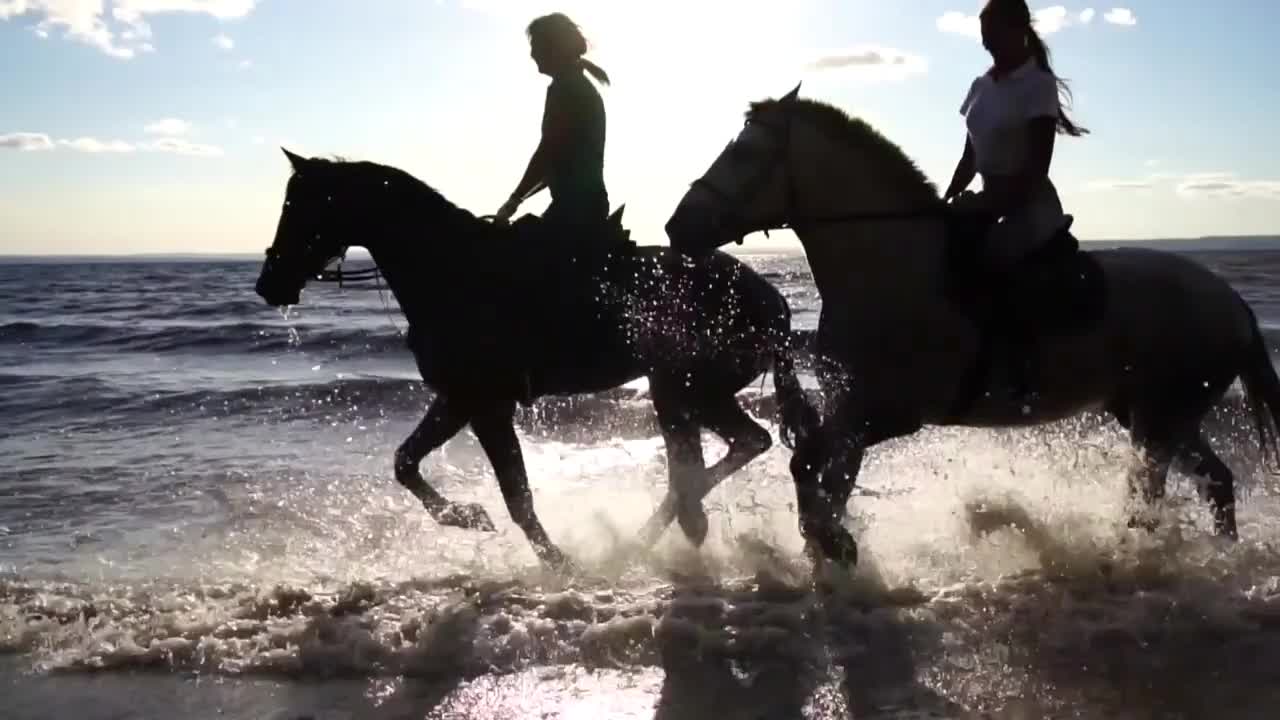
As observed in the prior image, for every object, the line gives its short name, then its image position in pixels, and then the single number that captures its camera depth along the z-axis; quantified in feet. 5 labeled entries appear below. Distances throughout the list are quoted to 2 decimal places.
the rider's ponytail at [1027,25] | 18.01
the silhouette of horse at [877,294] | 18.13
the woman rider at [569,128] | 21.53
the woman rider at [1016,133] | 17.84
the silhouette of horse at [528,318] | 21.25
